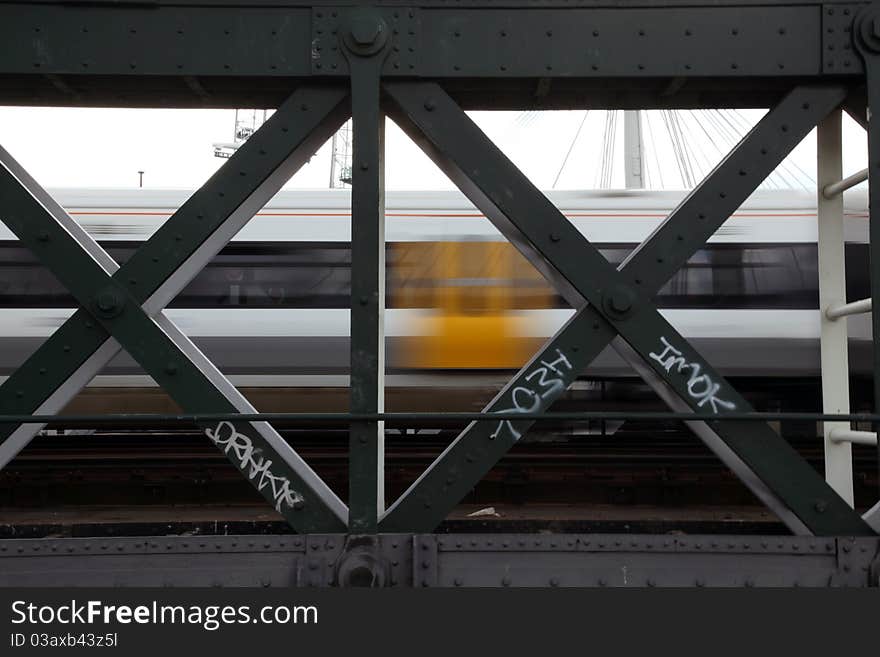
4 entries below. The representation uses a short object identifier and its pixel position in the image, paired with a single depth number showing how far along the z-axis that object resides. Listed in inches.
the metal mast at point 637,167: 593.3
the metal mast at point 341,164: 954.7
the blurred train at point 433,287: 356.8
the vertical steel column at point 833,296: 159.2
